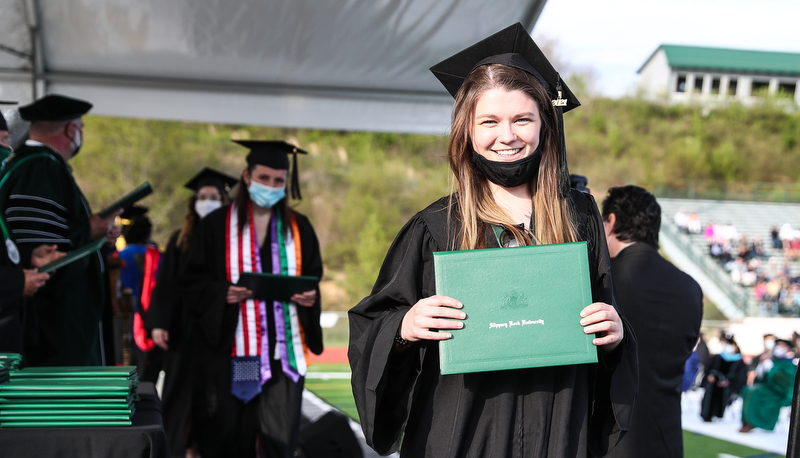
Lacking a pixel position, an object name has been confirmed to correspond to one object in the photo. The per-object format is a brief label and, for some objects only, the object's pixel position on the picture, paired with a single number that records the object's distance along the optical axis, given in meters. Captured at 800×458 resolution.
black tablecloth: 2.19
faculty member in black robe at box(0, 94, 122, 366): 3.75
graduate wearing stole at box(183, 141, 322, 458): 4.36
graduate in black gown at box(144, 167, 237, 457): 5.19
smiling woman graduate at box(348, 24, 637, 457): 1.84
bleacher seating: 38.19
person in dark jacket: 3.27
